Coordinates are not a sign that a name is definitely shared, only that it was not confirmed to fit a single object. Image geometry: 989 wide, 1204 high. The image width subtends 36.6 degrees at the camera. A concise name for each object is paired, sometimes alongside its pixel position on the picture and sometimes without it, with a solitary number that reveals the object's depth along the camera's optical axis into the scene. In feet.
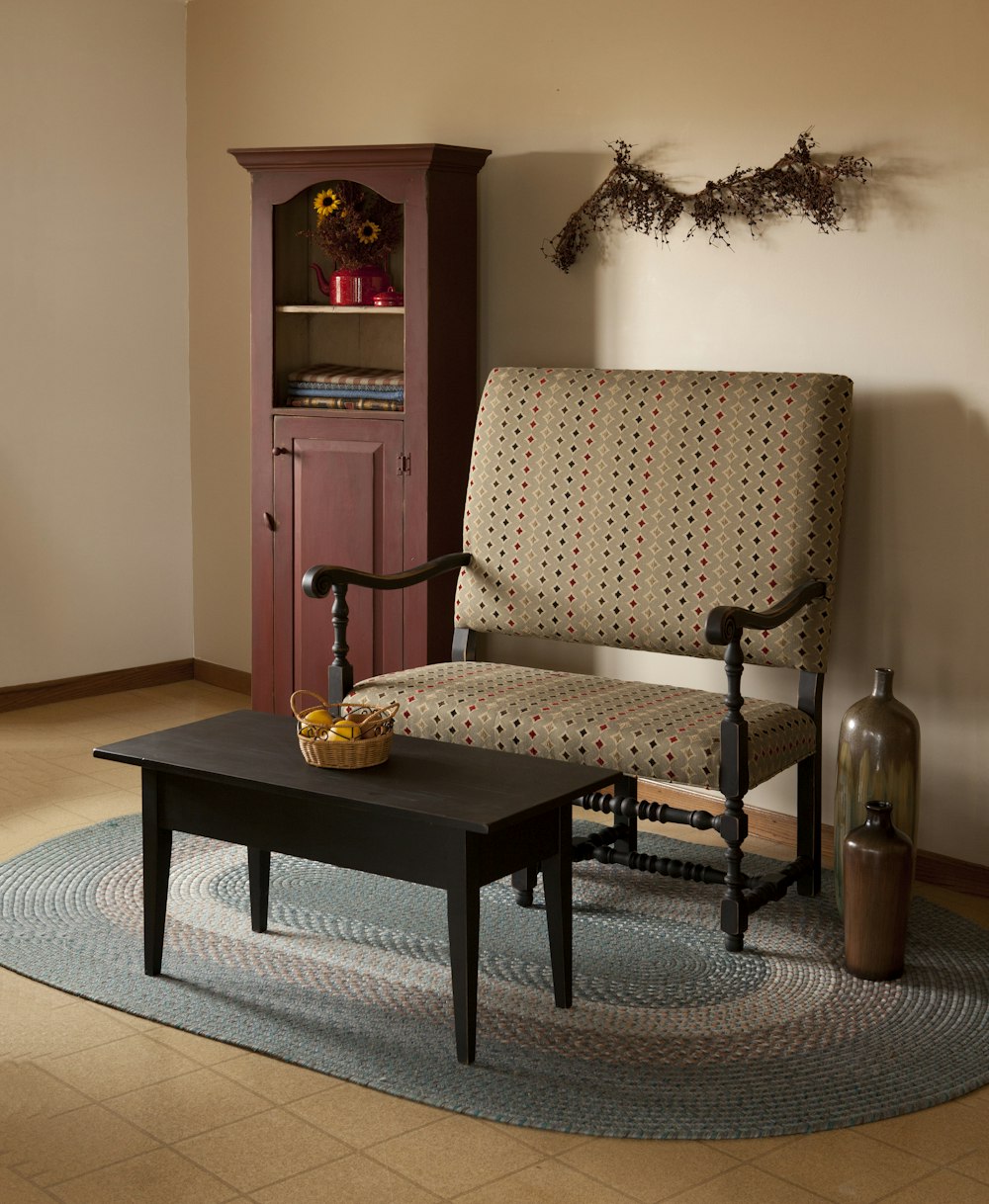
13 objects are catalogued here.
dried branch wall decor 12.28
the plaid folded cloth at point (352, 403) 14.69
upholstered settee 10.84
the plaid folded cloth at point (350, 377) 14.75
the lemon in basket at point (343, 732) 9.55
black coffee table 8.91
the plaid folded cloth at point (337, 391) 14.71
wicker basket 9.54
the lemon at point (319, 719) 9.67
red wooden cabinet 14.26
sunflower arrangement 14.92
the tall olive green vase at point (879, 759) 10.84
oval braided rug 8.68
